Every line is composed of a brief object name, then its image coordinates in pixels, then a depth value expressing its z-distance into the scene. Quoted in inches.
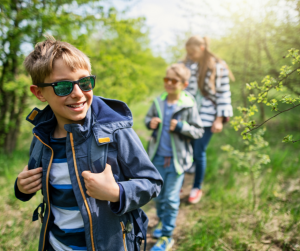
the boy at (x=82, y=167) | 45.1
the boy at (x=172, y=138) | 92.2
